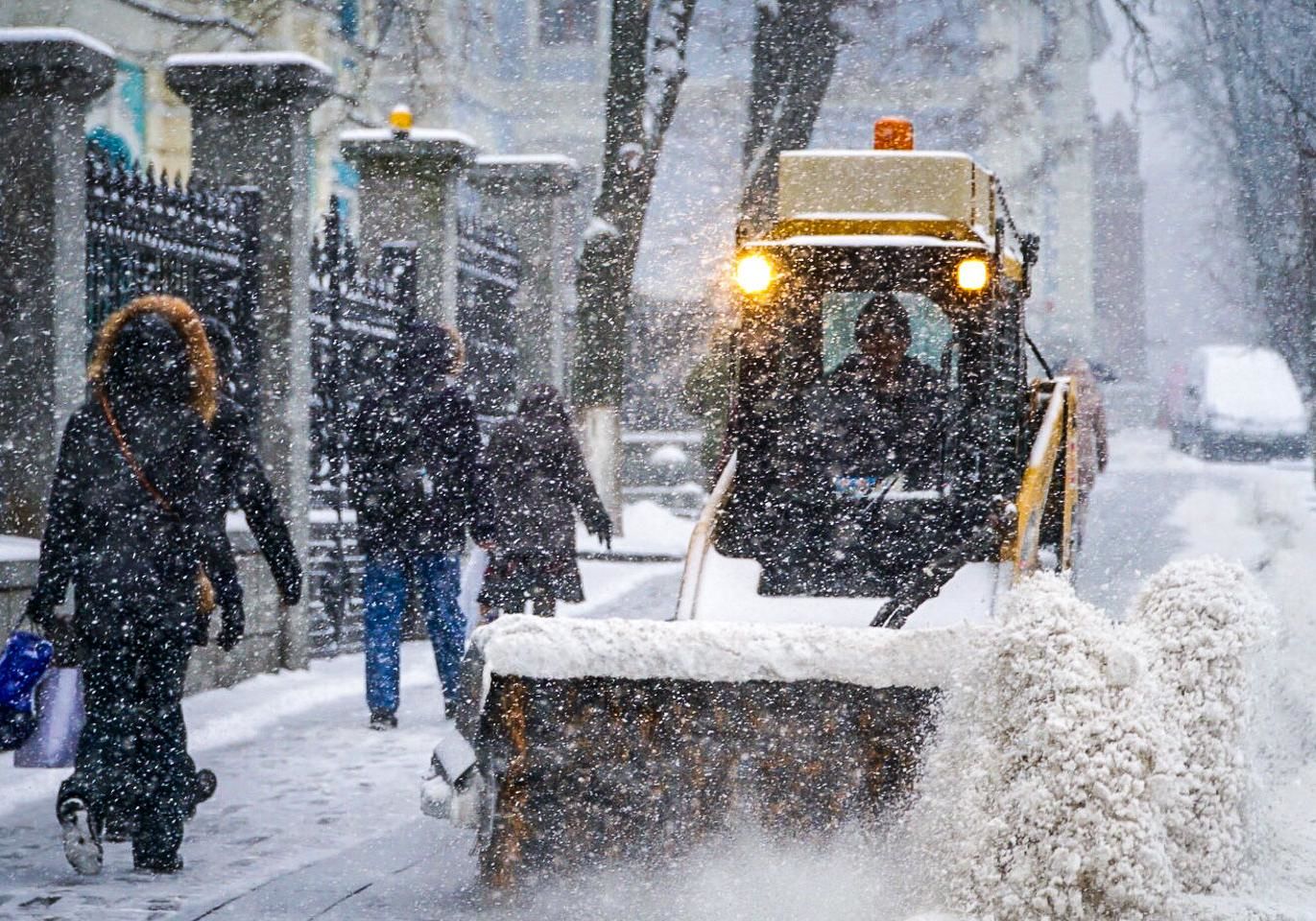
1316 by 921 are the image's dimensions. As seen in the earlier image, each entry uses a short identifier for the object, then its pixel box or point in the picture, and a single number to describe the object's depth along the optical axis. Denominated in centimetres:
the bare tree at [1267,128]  3456
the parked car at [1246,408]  7031
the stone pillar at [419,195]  2397
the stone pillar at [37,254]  1611
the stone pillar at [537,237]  2991
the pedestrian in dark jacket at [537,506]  1834
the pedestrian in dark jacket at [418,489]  1720
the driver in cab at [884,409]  1410
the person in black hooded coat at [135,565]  1087
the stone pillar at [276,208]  1978
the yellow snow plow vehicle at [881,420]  1340
